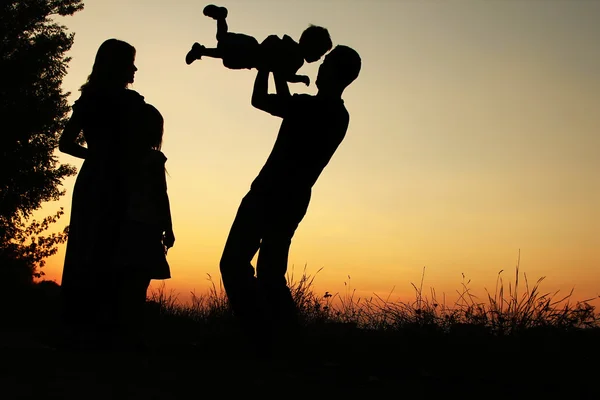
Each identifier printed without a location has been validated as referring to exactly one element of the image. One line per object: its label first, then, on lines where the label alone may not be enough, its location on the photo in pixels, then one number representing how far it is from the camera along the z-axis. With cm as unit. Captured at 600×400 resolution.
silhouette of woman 515
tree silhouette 1741
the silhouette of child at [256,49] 473
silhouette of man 473
